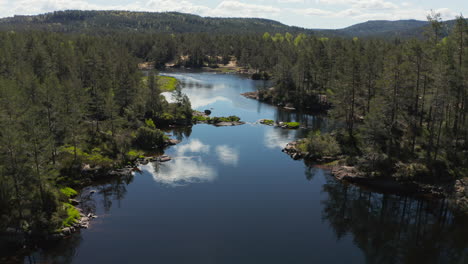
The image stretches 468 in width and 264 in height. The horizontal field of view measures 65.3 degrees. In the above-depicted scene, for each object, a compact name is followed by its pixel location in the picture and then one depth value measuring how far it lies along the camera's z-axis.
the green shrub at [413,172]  56.12
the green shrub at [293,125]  92.19
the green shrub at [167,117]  92.00
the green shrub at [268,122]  95.59
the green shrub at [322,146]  69.31
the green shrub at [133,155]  65.09
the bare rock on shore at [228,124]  93.87
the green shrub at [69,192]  50.03
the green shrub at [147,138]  72.94
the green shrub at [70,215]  42.72
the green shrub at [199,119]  96.19
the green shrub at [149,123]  80.31
